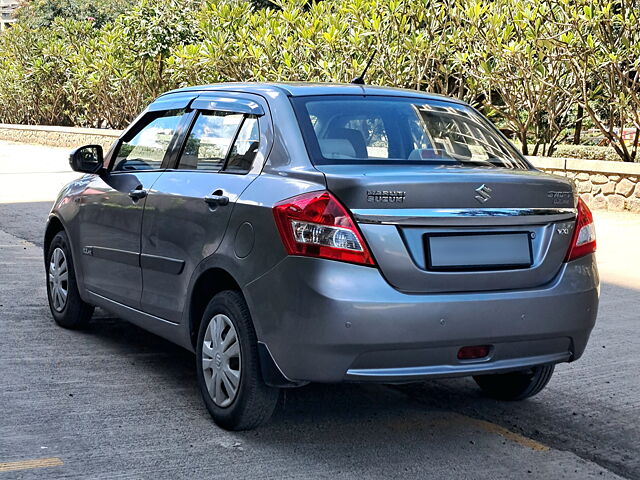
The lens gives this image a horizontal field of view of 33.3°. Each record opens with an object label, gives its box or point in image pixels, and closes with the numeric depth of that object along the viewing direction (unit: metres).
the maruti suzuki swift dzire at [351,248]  4.48
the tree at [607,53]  14.66
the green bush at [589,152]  20.79
